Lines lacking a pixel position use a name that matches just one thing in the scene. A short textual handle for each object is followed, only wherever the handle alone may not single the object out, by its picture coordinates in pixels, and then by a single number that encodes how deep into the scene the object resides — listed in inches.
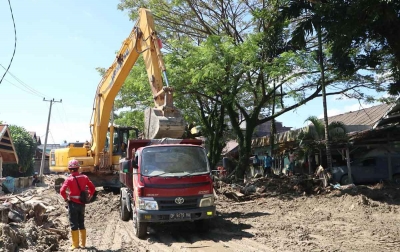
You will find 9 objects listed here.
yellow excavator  420.2
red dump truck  359.3
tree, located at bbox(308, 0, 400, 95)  475.2
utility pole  1563.0
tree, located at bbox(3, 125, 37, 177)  1689.2
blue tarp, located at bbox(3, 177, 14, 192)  1031.9
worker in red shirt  323.3
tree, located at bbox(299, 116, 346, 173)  847.1
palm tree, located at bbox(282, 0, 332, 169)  587.5
